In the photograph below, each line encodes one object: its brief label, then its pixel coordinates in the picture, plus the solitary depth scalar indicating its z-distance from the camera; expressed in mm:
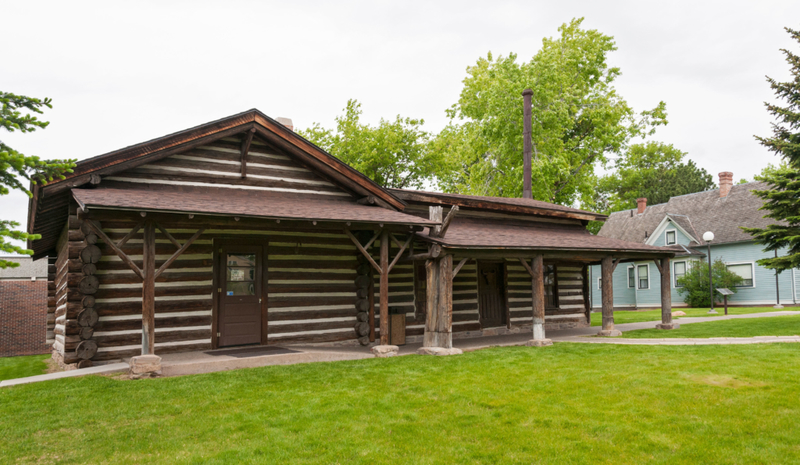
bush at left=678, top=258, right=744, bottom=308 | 29125
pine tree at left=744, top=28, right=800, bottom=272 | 14430
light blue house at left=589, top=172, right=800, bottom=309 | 28609
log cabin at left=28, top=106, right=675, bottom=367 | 10070
